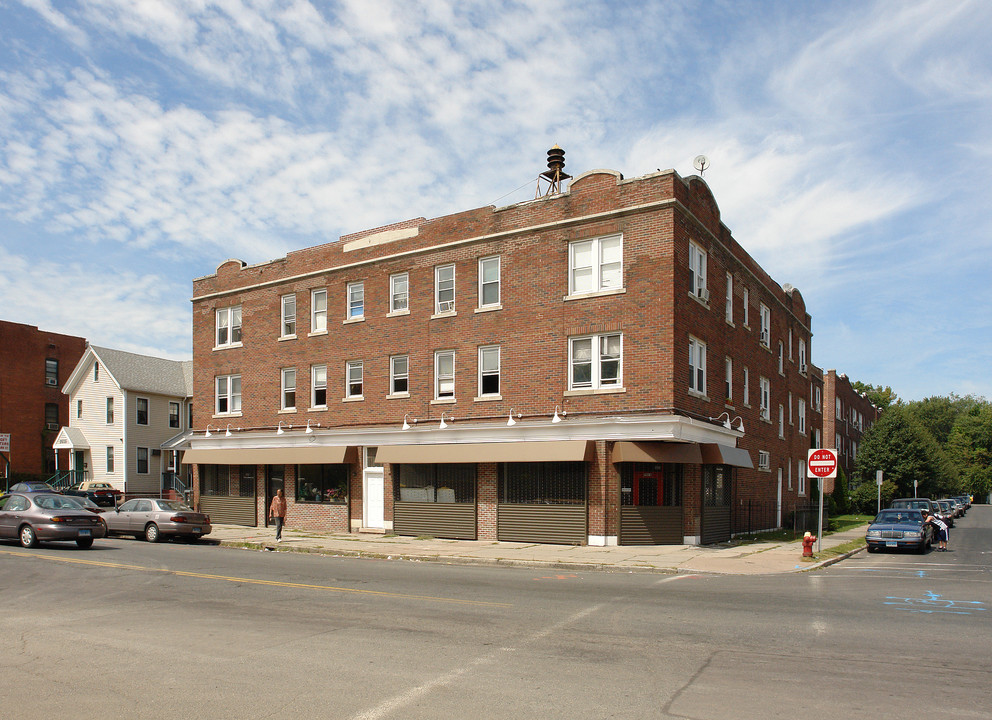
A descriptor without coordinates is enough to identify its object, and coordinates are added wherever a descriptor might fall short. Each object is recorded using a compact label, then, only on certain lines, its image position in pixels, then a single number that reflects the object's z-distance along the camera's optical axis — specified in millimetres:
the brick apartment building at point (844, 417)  60156
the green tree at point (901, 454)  56094
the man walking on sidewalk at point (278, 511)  25406
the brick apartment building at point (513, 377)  23578
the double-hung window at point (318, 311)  31578
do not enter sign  21125
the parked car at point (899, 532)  24703
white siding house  48531
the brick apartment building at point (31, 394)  54625
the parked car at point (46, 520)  21703
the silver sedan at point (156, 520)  25469
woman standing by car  26484
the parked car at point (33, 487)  38175
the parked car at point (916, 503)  33875
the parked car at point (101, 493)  40559
